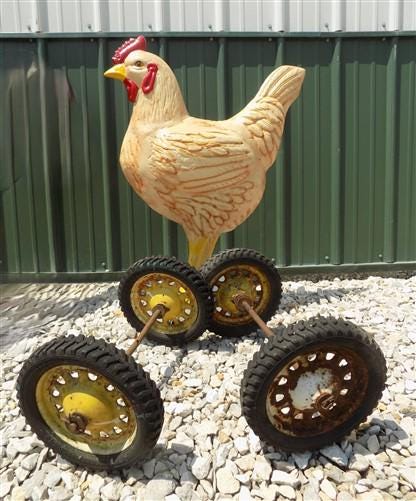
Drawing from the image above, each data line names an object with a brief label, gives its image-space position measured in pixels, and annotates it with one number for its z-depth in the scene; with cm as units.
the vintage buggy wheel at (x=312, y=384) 141
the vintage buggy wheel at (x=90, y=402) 138
